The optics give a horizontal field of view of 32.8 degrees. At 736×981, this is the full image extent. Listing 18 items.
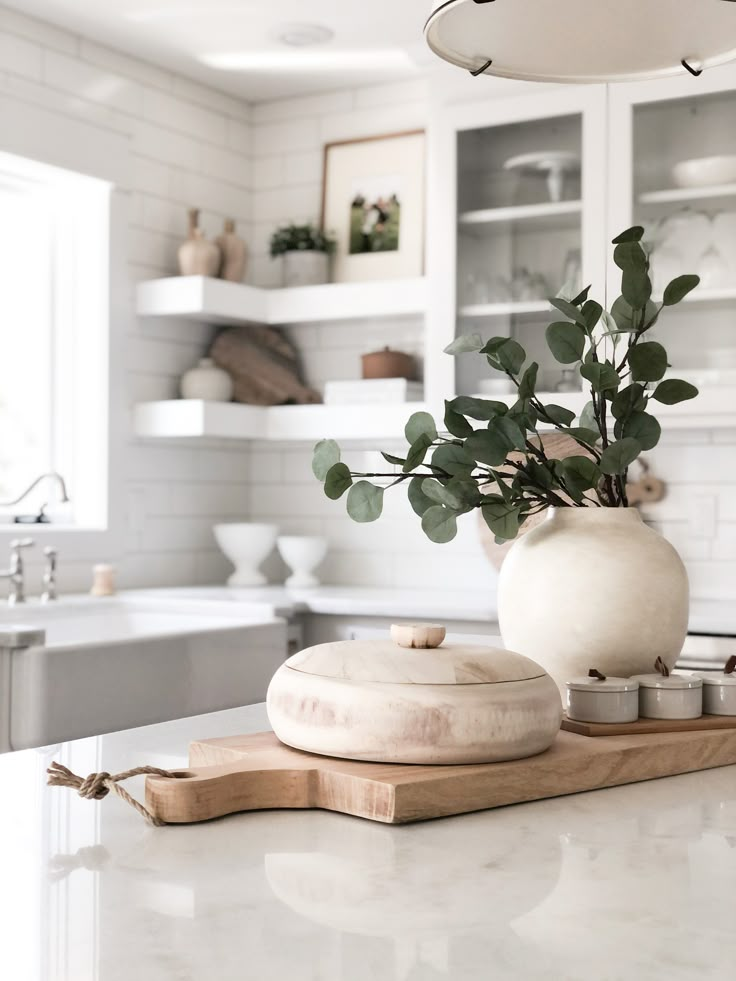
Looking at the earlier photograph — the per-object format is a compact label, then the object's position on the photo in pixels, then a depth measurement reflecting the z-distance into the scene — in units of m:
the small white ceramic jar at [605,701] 1.29
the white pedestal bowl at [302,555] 4.23
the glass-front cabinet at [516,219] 3.80
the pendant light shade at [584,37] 1.52
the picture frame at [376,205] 4.38
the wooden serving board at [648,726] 1.27
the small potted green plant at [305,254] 4.44
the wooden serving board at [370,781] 1.02
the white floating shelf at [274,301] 4.14
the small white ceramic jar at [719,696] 1.36
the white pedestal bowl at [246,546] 4.37
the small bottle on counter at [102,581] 3.88
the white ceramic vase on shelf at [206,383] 4.32
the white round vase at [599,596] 1.40
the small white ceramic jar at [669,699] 1.33
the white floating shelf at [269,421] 4.13
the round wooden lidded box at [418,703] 1.08
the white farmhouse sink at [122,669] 2.79
